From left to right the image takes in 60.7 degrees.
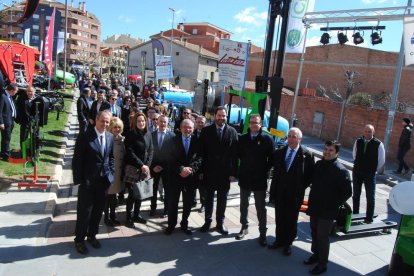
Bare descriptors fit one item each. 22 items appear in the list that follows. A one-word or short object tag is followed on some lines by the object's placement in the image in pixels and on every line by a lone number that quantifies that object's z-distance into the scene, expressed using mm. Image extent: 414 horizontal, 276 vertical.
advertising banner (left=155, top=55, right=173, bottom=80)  16078
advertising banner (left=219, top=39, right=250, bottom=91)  8570
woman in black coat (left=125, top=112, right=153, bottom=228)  5504
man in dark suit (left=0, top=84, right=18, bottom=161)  7522
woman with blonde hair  5479
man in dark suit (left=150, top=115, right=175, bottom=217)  5683
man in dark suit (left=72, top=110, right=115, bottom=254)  4582
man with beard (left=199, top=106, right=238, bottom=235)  5535
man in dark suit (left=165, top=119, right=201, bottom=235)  5504
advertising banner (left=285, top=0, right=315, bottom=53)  12805
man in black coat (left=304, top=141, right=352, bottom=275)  4574
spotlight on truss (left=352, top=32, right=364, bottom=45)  12164
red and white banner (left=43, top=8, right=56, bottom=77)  15031
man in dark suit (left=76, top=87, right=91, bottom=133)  9356
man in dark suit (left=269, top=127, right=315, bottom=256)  5027
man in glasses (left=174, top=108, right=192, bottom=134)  7672
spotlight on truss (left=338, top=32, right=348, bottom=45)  12832
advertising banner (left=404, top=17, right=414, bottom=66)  9508
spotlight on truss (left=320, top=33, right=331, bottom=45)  13578
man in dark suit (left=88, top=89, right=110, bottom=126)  8781
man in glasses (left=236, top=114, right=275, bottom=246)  5367
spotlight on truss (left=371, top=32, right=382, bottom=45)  11695
